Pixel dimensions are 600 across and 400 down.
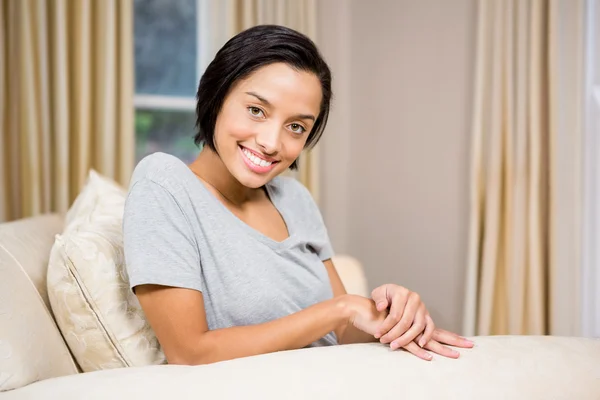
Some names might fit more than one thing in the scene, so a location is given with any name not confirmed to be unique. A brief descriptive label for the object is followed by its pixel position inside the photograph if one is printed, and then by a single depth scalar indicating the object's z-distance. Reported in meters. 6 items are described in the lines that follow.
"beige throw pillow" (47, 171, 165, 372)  1.72
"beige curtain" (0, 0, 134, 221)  2.55
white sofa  1.55
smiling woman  1.69
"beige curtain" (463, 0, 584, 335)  2.59
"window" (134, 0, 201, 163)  3.28
